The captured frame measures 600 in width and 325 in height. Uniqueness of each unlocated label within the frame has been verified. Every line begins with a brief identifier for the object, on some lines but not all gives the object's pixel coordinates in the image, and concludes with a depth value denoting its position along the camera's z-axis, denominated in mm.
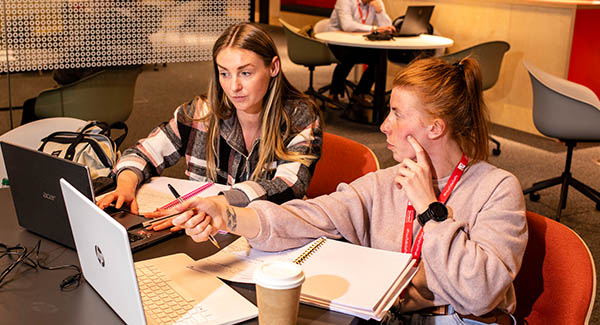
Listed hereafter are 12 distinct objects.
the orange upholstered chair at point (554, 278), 1439
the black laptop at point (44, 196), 1441
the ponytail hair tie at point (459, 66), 1634
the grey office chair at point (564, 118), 3707
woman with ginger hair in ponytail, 1381
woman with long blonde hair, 1953
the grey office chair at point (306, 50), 5918
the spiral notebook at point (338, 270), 1244
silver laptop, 1092
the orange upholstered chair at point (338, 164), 2188
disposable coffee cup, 1025
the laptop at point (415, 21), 5570
